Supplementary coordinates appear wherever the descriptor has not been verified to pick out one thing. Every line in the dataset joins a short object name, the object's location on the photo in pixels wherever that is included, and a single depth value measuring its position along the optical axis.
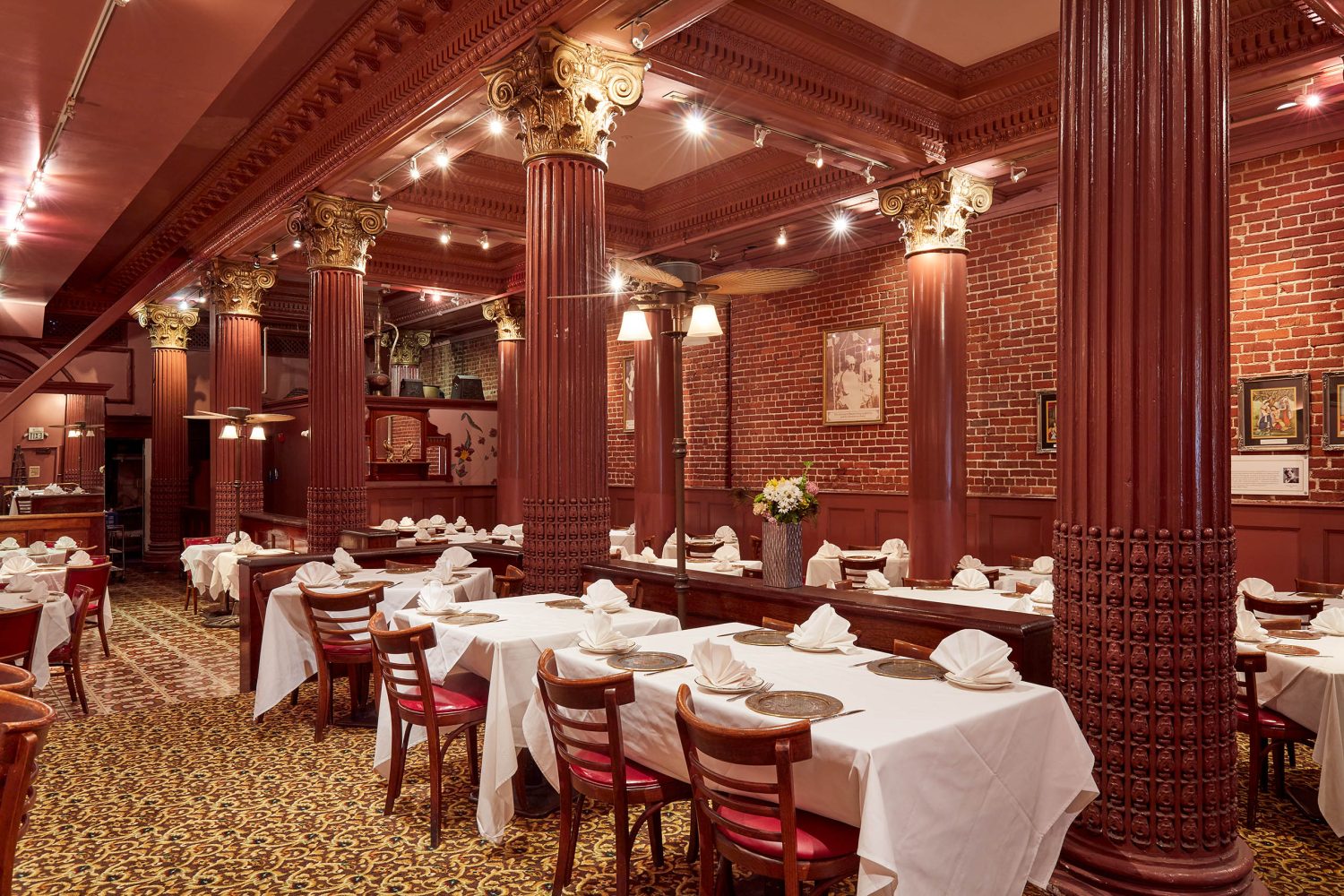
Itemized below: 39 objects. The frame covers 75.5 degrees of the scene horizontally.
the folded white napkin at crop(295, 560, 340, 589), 5.27
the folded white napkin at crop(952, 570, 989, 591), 5.57
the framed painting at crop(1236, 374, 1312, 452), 6.58
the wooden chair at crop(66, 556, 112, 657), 6.72
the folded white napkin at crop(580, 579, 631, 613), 4.26
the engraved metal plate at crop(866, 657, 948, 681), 2.90
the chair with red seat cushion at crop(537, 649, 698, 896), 2.80
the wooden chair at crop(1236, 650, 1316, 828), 3.45
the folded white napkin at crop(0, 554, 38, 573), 6.67
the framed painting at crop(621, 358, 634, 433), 12.42
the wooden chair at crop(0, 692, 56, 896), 1.92
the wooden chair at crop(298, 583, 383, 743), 4.78
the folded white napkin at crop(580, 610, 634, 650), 3.34
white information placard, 6.57
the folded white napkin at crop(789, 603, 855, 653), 3.34
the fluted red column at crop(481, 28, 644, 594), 5.33
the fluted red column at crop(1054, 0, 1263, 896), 2.67
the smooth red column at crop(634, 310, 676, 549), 10.23
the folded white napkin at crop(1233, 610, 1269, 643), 3.91
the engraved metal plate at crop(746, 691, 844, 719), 2.48
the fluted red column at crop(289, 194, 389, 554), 7.88
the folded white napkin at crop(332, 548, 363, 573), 6.02
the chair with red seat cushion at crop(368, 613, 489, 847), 3.61
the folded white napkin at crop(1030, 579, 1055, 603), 4.82
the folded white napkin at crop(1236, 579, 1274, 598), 5.22
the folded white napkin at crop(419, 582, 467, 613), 4.29
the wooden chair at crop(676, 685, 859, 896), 2.22
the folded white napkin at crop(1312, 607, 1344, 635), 4.05
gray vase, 4.49
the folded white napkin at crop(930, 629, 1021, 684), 2.72
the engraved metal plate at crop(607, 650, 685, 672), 3.09
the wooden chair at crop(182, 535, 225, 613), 9.68
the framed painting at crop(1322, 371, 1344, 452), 6.38
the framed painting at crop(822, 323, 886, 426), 9.50
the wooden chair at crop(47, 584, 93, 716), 5.61
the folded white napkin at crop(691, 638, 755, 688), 2.78
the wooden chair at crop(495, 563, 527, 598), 5.69
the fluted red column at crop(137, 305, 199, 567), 13.26
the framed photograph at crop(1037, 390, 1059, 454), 8.08
